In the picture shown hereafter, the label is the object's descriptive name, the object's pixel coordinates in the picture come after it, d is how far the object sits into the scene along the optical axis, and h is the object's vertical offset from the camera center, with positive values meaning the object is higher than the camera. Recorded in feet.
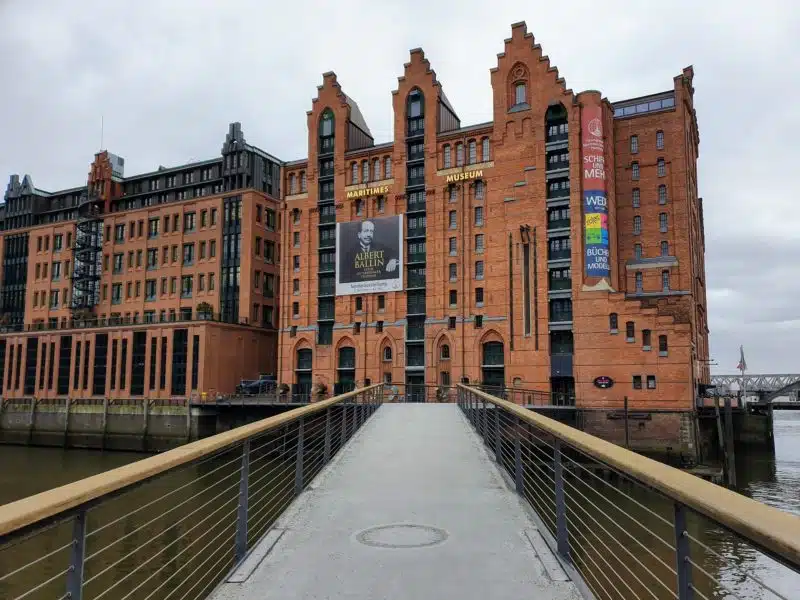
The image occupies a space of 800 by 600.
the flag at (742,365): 228.63 +1.81
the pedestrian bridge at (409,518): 9.85 -5.56
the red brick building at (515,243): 151.94 +32.69
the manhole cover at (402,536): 20.99 -5.58
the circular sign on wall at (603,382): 147.23 -2.75
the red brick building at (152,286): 189.98 +27.51
